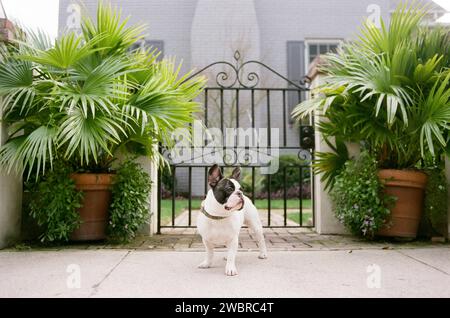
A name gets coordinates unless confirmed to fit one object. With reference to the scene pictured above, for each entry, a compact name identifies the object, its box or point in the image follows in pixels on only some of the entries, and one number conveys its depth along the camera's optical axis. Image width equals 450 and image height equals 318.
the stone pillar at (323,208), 4.37
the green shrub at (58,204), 3.39
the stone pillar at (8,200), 3.47
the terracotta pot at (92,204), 3.54
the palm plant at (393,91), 3.35
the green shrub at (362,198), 3.61
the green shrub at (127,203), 3.56
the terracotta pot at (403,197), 3.67
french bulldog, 2.44
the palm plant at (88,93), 3.17
